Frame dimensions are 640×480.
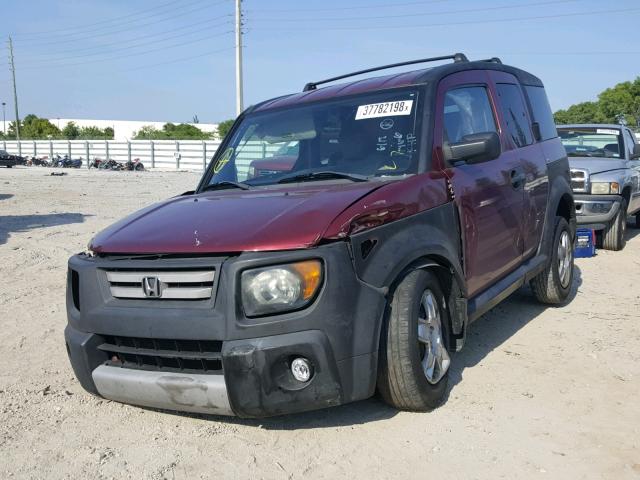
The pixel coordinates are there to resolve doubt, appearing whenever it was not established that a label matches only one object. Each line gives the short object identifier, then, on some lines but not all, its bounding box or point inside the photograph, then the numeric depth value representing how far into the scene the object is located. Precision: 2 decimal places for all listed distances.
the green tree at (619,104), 55.56
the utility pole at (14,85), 68.31
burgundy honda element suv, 2.91
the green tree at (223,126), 61.05
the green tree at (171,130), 60.52
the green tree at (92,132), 81.03
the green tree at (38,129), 86.62
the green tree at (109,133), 82.76
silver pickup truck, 8.73
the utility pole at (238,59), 33.97
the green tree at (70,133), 73.88
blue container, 8.40
